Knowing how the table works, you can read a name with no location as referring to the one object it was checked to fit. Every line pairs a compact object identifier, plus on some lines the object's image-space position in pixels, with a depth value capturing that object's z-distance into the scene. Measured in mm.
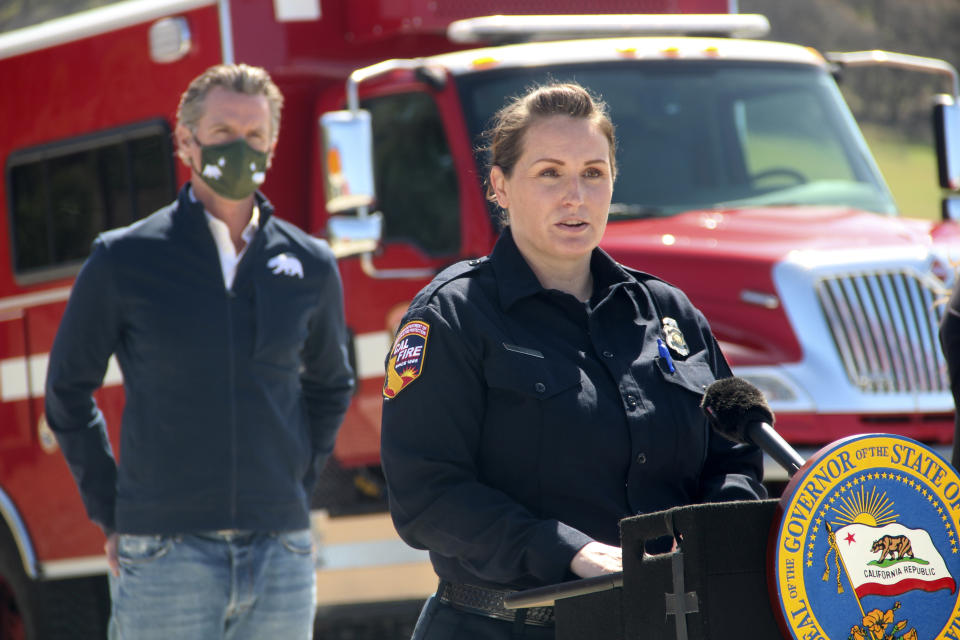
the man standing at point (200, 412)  7617
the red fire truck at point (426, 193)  11328
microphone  4738
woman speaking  5094
